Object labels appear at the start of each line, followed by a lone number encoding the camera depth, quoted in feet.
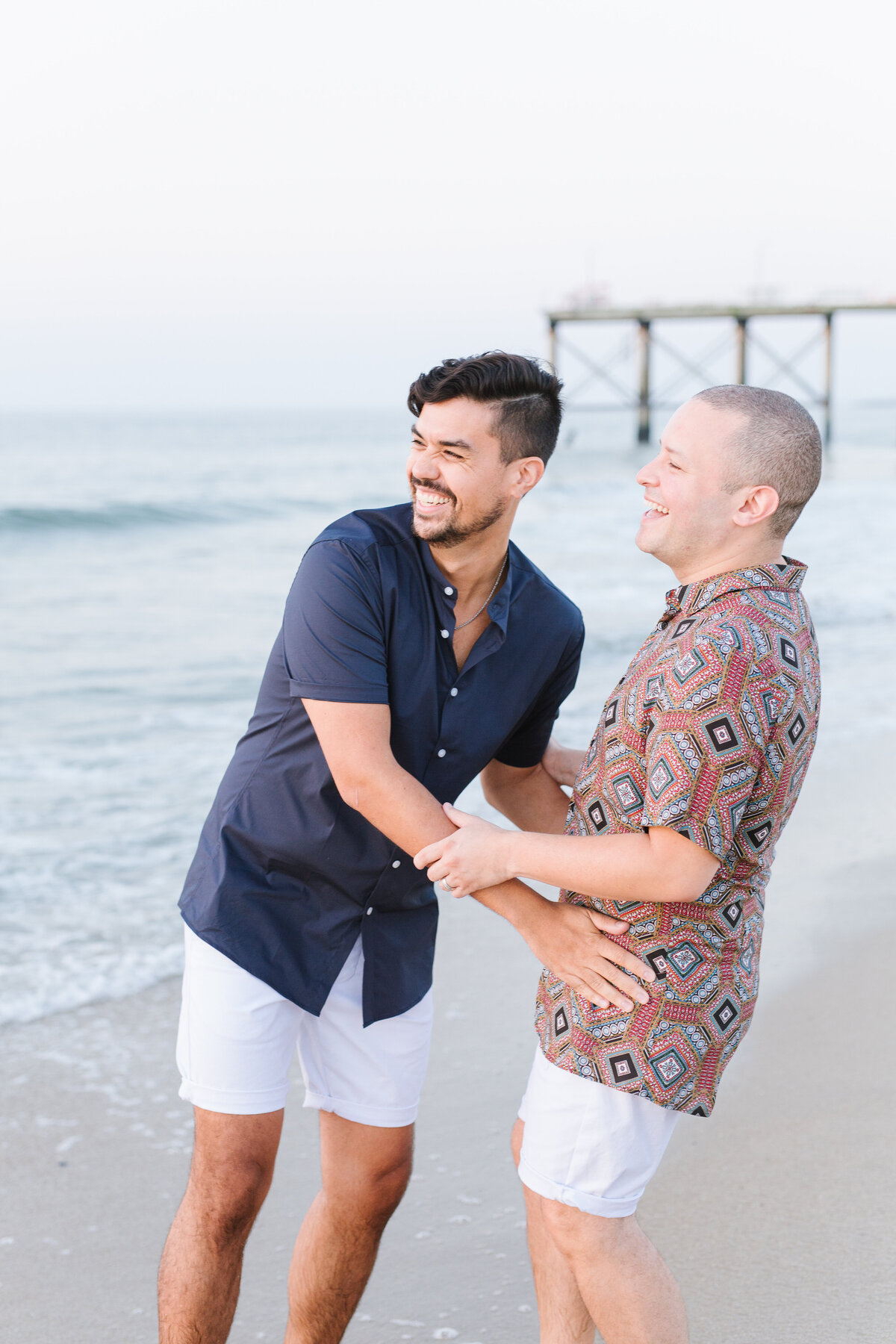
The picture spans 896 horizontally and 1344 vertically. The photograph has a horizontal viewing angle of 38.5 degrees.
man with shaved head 6.39
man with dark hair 7.65
